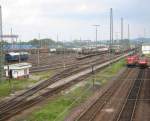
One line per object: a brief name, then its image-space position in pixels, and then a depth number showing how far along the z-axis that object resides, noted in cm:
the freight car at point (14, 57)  8718
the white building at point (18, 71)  5618
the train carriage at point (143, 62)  7538
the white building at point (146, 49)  12100
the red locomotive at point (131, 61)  7859
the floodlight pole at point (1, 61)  5178
